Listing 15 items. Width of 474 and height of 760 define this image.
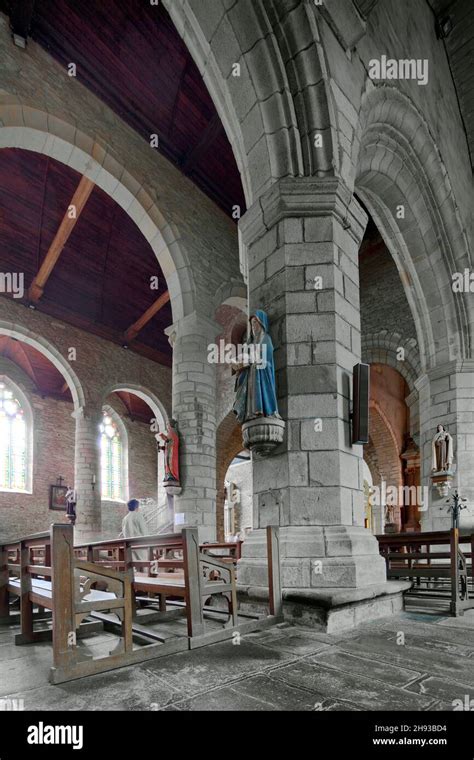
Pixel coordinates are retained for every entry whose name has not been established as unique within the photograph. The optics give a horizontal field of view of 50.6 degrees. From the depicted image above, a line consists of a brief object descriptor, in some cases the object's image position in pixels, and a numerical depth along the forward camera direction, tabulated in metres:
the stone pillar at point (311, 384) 3.81
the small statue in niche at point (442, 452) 7.55
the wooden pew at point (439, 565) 4.17
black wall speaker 4.12
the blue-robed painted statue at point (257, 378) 4.02
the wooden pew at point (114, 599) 2.43
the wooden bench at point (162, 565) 3.13
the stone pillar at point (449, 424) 7.50
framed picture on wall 15.53
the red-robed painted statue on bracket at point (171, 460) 8.08
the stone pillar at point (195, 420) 8.08
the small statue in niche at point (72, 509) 12.48
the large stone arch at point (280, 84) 4.55
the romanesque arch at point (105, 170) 6.89
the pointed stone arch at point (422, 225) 7.01
